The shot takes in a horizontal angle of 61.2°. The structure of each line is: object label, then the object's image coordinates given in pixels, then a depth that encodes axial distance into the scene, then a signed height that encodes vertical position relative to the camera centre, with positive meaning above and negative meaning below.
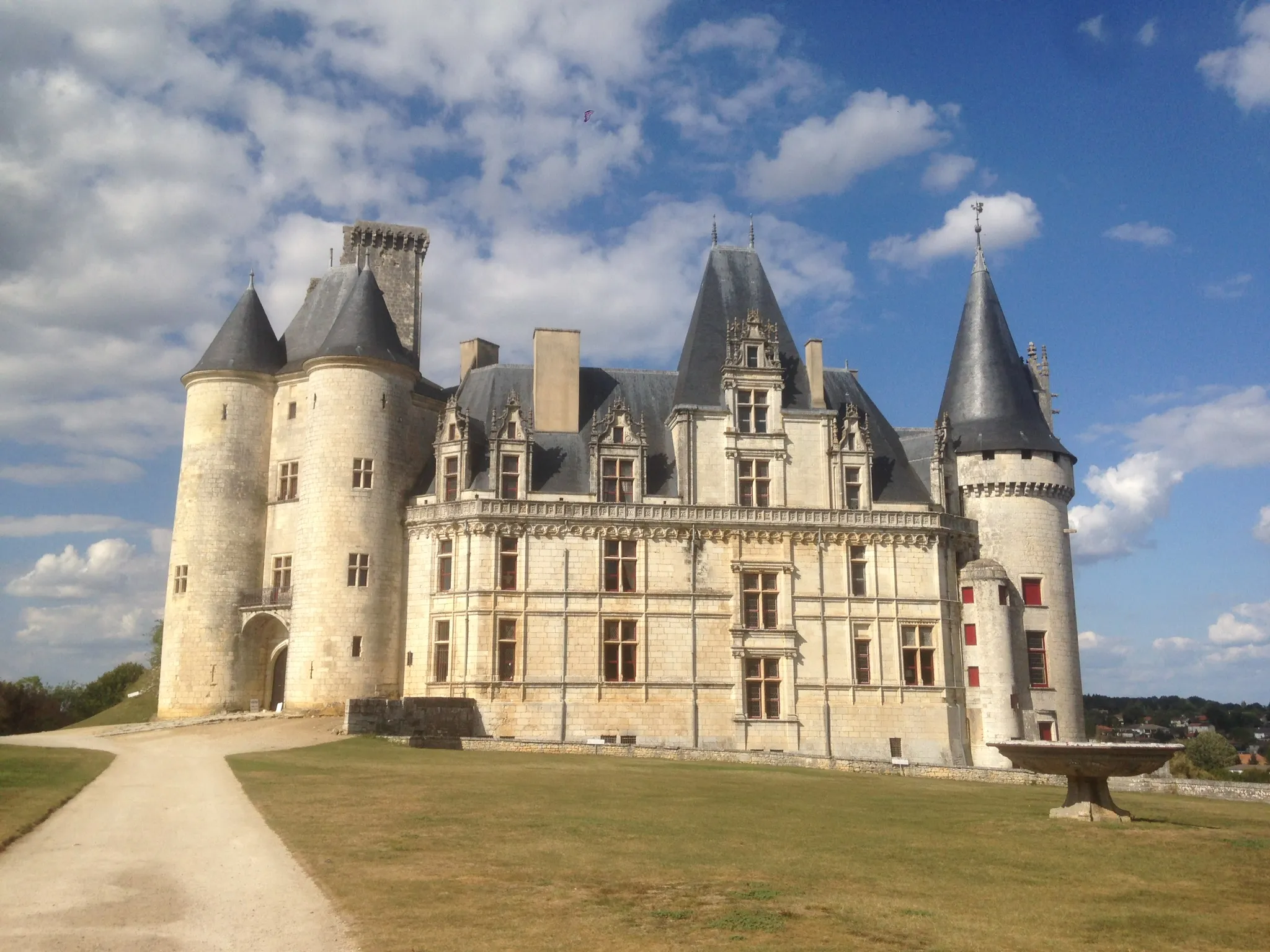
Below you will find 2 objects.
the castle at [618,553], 35.06 +4.90
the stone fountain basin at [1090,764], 15.07 -0.90
